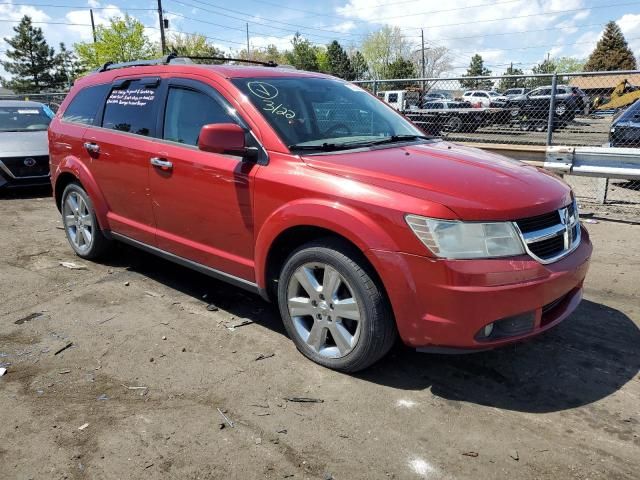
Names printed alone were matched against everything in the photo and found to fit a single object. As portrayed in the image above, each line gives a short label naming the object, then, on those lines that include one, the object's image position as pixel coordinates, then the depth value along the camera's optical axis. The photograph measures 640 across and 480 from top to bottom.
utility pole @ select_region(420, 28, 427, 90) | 74.00
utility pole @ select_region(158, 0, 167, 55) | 35.78
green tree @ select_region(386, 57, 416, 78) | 58.22
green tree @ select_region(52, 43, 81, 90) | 67.88
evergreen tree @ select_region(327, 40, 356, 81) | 64.25
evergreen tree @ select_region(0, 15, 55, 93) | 66.31
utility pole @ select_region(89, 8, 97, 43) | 46.12
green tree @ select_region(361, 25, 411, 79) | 79.88
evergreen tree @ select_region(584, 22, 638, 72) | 63.33
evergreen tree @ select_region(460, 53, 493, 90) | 92.06
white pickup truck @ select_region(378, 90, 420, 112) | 16.24
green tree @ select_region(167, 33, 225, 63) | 55.04
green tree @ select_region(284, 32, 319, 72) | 62.19
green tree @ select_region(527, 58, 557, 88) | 52.16
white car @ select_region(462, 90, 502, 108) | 17.30
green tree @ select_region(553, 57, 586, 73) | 85.81
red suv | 2.70
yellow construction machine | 20.48
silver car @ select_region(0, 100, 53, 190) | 8.60
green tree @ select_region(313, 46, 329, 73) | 67.25
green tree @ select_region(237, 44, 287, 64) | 66.51
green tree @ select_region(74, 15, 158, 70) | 43.06
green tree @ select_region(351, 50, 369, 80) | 64.69
